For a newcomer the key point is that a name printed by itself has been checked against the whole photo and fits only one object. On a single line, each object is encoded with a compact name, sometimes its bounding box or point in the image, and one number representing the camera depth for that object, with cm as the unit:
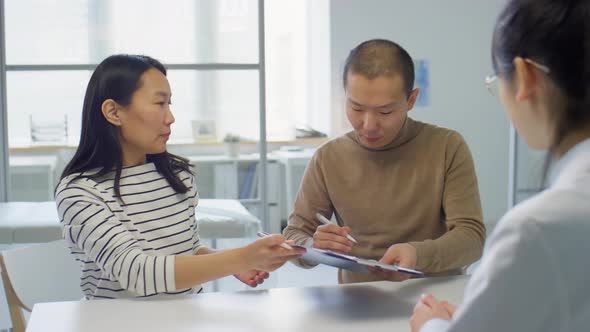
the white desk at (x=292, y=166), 556
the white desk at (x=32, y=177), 398
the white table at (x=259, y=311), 131
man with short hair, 176
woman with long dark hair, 150
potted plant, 415
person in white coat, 76
